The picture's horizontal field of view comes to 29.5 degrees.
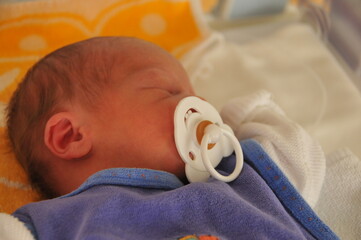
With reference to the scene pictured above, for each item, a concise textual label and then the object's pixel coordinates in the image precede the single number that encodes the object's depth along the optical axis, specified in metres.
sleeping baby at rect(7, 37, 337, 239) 0.30
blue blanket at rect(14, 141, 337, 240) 0.29
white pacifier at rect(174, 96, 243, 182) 0.31
